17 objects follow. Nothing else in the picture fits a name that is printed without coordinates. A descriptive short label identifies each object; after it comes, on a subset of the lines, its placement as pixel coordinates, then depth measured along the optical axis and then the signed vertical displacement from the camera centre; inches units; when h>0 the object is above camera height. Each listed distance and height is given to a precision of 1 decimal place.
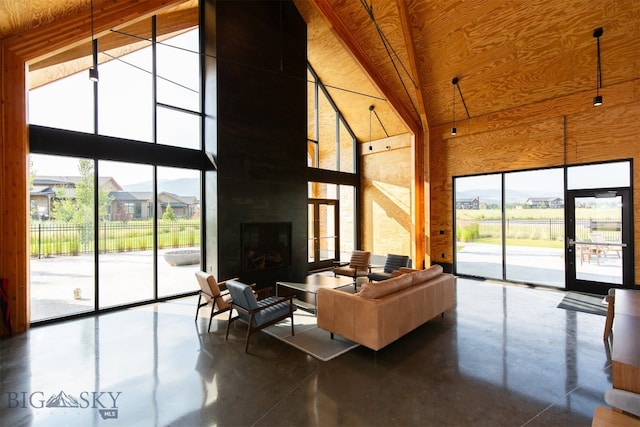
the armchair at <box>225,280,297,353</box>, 144.6 -51.3
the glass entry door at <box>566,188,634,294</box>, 221.0 -24.5
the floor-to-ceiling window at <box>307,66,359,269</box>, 341.4 +40.9
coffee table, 198.5 -52.6
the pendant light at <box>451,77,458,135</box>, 262.2 +113.1
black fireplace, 244.7 -29.4
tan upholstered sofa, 132.3 -49.3
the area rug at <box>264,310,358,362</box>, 139.7 -68.8
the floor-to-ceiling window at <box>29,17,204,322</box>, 179.2 +28.7
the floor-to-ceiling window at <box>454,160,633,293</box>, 225.0 -14.4
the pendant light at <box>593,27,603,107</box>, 186.9 +105.4
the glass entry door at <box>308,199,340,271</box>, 339.6 -24.9
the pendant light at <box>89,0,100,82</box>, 194.3 +113.2
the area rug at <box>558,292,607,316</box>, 194.1 -68.4
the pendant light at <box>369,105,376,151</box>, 335.0 +123.2
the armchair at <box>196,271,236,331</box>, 168.7 -47.6
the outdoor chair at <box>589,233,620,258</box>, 224.9 -26.6
